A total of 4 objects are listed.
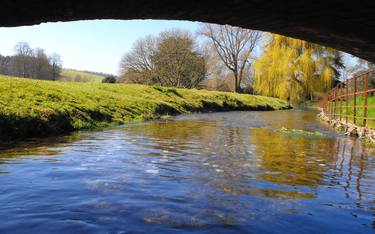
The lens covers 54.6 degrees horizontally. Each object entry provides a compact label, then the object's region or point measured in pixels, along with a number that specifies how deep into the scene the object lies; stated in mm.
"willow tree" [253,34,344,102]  38562
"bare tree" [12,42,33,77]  94188
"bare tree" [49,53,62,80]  96531
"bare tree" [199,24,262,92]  55938
